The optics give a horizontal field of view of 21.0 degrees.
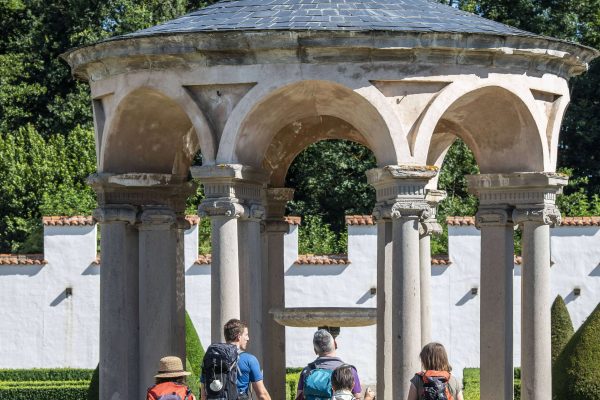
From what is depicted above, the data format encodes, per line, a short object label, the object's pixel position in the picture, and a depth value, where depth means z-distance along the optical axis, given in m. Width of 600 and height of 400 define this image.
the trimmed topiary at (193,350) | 32.31
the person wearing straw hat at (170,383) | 16.42
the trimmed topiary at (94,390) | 25.05
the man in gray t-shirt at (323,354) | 16.95
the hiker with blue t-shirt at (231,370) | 17.20
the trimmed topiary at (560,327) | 31.81
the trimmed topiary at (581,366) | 25.09
